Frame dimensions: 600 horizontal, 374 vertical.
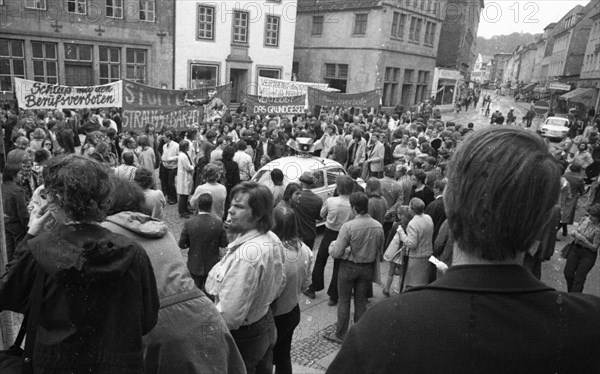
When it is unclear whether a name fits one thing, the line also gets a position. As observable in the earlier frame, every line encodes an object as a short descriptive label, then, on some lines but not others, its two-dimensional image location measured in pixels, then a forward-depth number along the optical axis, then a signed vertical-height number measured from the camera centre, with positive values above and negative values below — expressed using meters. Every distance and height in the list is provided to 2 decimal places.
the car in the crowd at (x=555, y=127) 26.30 -1.66
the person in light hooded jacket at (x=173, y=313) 2.18 -1.25
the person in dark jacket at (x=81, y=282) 1.73 -0.88
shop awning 38.91 +0.44
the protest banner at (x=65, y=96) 11.77 -1.04
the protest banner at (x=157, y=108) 11.88 -1.16
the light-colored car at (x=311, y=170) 8.59 -1.83
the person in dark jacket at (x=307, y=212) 6.27 -1.87
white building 26.31 +1.91
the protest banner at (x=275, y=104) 16.50 -1.09
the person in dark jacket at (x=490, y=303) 1.01 -0.49
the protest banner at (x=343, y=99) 19.05 -0.77
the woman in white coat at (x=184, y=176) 9.46 -2.28
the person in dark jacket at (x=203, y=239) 4.83 -1.83
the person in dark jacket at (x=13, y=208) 5.45 -1.89
